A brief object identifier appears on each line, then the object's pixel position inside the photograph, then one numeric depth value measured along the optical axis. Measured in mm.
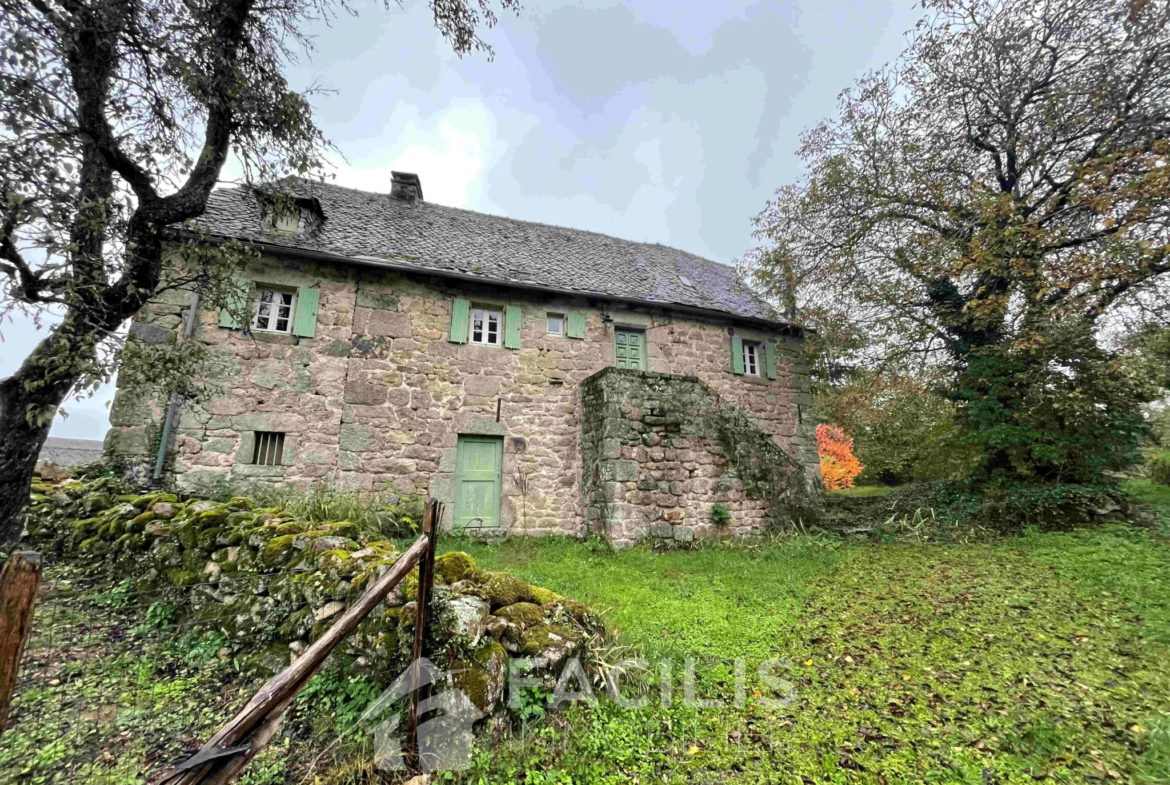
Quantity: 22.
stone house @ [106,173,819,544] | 7191
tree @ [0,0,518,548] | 3379
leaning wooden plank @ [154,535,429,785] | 1302
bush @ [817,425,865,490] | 15227
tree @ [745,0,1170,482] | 6109
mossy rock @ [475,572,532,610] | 3084
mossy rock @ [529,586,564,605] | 3297
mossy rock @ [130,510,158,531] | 4473
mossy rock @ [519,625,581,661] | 2842
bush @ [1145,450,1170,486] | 8609
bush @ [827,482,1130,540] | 6477
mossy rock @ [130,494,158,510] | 5034
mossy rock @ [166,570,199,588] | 3748
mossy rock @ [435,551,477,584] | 3162
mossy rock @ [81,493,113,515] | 5293
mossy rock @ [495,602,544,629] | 2971
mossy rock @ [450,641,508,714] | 2518
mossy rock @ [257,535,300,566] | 3537
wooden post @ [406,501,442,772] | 2326
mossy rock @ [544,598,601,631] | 3246
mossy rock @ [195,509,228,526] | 4086
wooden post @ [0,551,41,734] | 1272
